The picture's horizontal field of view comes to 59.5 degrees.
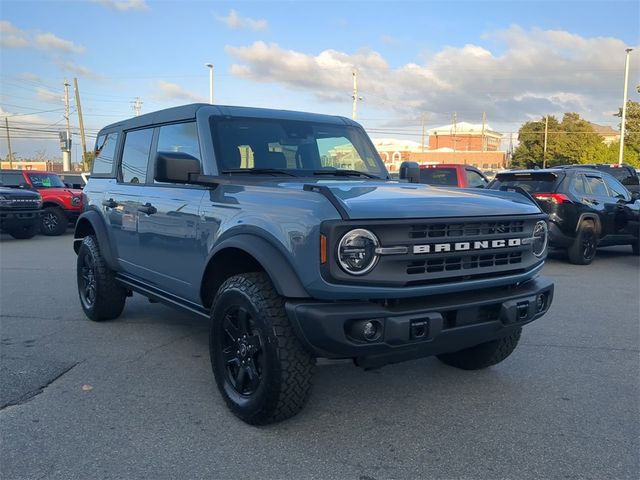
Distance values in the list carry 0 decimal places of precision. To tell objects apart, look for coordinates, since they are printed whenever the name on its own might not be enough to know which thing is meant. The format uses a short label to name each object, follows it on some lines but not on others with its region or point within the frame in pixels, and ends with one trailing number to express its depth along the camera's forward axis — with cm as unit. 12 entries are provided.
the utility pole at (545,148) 5784
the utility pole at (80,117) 4494
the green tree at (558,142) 5641
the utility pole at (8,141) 6726
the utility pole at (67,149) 4258
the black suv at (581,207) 979
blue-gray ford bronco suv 292
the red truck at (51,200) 1568
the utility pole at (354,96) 5138
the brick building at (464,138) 10719
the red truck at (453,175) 1270
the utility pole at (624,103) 3278
